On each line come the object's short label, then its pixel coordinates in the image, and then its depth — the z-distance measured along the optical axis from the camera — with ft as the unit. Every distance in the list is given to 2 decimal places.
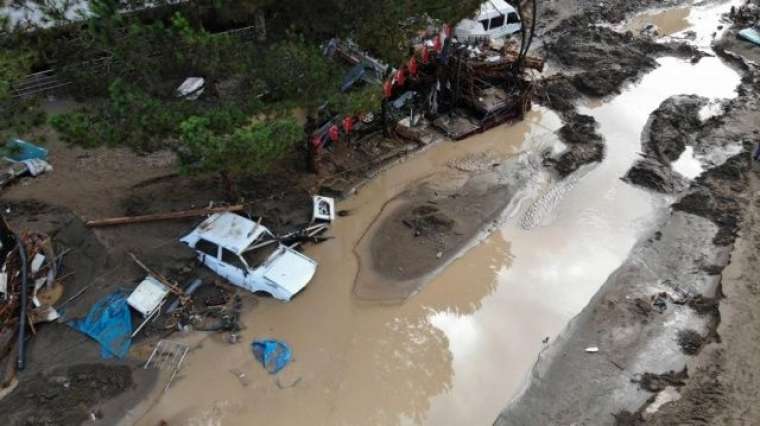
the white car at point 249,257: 38.86
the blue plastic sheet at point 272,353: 35.94
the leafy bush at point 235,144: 31.50
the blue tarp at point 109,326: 35.35
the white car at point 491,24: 68.33
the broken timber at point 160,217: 41.86
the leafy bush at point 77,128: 30.83
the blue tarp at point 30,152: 46.55
